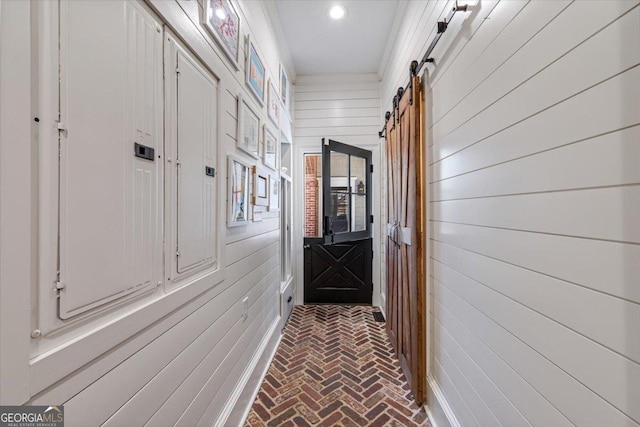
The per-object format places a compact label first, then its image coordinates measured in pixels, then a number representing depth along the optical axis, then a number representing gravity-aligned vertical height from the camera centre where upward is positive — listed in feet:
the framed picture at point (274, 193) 8.66 +0.66
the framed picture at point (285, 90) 10.56 +4.99
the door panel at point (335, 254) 13.04 -1.97
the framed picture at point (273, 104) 8.63 +3.60
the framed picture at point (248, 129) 5.92 +1.97
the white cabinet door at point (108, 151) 2.21 +0.56
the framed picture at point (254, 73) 6.53 +3.53
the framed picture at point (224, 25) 4.56 +3.40
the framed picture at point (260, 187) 7.00 +0.70
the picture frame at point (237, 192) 5.40 +0.44
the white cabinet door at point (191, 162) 3.61 +0.76
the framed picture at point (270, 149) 8.09 +2.00
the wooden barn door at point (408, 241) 6.40 -0.73
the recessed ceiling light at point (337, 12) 8.89 +6.53
